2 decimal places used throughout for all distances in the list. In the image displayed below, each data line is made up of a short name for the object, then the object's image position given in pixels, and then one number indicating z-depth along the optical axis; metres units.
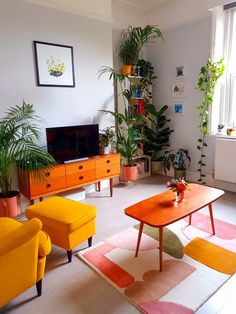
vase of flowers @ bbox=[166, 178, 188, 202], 2.26
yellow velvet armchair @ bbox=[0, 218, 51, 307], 1.41
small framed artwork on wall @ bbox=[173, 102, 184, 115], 4.15
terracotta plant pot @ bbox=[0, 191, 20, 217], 2.58
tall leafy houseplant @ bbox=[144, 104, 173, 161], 4.39
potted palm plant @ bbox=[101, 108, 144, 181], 3.77
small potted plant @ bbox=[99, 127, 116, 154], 3.57
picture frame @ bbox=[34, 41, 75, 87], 2.97
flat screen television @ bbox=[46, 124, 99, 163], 3.02
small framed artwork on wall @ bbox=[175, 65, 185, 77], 4.03
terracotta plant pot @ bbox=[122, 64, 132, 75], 3.95
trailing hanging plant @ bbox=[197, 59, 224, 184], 3.52
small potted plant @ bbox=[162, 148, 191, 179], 4.11
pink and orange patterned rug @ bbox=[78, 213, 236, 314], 1.67
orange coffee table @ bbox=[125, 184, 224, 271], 1.90
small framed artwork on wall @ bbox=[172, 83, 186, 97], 4.07
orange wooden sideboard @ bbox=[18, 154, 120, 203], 2.75
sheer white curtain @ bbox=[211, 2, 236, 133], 3.48
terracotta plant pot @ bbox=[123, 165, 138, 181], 3.89
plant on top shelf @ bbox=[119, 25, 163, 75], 3.84
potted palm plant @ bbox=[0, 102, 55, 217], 2.59
